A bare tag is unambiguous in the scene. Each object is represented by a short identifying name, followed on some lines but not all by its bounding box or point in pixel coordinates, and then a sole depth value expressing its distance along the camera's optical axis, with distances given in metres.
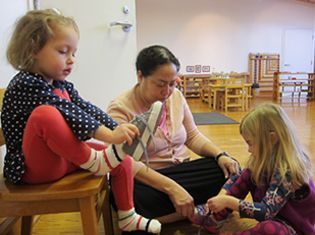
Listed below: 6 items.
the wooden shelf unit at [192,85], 7.34
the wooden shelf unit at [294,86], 6.70
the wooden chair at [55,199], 0.87
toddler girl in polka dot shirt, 0.87
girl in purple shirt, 1.11
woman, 1.27
